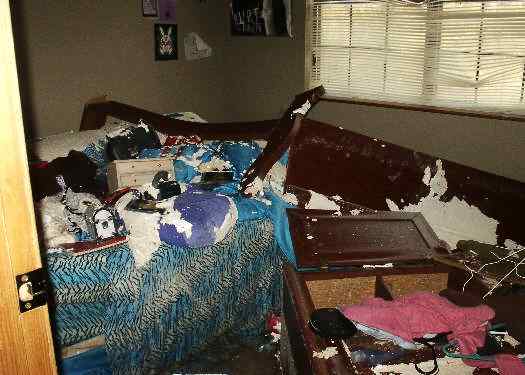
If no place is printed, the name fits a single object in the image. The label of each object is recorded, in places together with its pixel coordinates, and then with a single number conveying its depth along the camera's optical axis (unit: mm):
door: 818
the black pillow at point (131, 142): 2980
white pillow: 2758
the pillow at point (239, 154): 2885
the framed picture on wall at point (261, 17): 3926
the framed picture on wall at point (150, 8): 3756
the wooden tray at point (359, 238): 1981
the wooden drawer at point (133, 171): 2688
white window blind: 3025
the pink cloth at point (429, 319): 1535
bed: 1981
